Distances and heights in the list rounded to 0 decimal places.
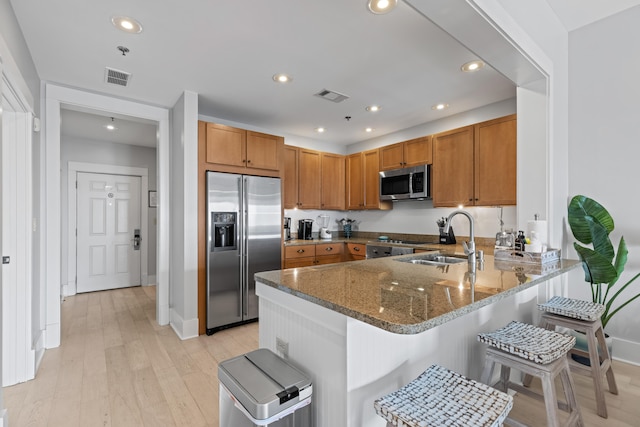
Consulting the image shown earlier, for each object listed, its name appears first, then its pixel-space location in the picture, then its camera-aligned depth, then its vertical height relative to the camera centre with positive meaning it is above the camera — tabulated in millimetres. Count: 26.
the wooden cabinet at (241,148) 3373 +780
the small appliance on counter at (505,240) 2388 -204
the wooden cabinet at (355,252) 4245 -534
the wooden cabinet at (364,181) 4574 +516
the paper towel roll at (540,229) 2172 -105
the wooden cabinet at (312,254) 3959 -547
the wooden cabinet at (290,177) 4445 +551
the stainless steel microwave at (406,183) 3912 +420
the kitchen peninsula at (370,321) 1123 -451
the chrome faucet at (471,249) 2006 -230
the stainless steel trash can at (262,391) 1083 -661
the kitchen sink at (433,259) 2318 -367
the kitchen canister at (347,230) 5270 -271
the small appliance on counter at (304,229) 4633 -224
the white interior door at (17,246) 2293 -243
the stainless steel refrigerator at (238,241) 3305 -310
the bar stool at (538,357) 1350 -671
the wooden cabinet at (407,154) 3930 +827
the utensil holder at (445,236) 3837 -277
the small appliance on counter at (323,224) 4902 -164
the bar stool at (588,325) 1845 -708
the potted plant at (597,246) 2262 -242
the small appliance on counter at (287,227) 4605 -195
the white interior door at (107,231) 5020 -282
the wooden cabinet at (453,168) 3490 +552
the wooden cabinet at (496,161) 3127 +563
